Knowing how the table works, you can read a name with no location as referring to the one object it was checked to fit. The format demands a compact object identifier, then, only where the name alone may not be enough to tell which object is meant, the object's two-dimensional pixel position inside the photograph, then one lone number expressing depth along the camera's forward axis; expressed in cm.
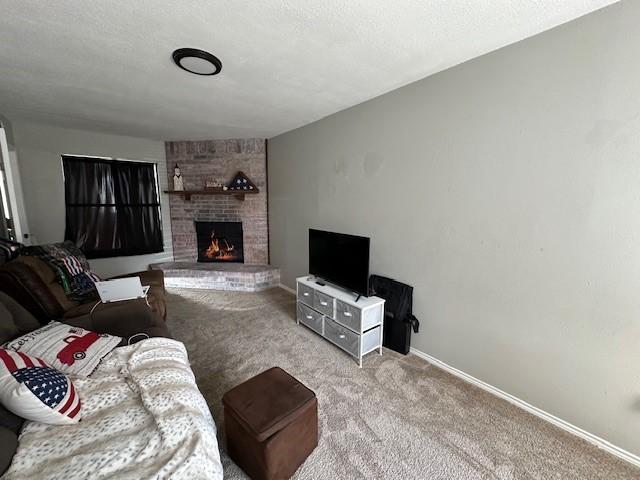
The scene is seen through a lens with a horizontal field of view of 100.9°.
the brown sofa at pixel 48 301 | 186
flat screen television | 233
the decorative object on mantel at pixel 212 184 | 422
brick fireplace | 420
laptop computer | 219
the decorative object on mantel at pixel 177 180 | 428
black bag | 235
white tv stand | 224
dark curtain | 374
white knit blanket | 84
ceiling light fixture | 171
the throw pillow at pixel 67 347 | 130
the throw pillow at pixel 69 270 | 229
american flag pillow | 96
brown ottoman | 121
